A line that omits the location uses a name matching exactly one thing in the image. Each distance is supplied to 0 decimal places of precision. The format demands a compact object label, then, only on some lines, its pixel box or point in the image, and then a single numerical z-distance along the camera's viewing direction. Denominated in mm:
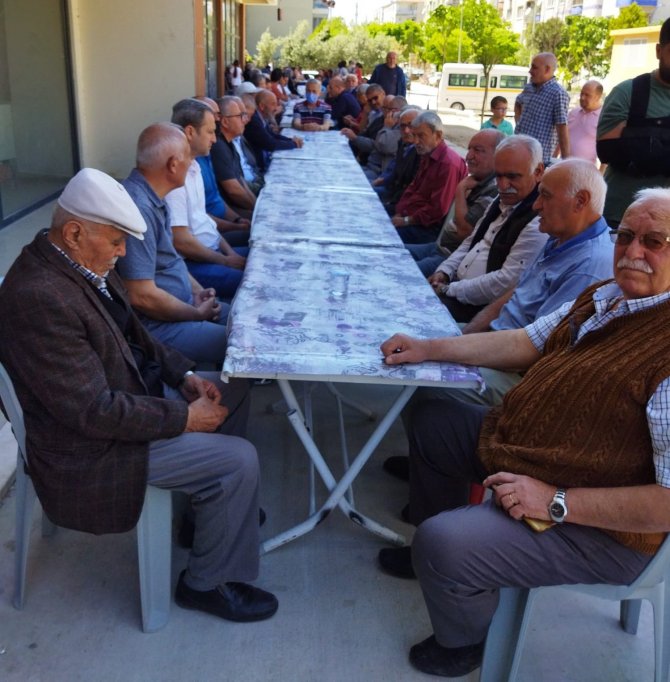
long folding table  2098
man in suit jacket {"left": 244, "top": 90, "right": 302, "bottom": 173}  7180
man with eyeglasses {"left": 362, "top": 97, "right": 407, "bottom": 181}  7664
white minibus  31891
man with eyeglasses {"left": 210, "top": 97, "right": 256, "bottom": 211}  5052
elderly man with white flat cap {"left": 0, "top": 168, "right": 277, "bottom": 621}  1756
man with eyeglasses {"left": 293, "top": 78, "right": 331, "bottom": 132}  9641
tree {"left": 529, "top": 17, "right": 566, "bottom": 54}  43938
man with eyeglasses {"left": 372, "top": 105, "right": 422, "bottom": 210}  6031
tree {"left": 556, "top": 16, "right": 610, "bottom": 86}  41250
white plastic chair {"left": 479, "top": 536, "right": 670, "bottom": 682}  1771
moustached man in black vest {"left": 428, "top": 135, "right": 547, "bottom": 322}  3166
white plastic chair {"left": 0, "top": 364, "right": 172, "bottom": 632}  2010
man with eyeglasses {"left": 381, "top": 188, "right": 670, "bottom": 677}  1668
